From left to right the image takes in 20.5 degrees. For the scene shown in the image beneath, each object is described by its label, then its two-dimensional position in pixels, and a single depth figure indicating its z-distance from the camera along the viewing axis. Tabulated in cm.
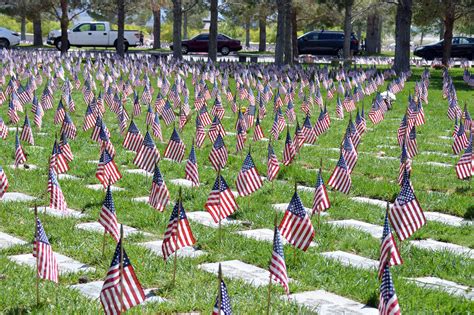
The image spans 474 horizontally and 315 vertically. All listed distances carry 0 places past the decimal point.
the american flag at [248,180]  1275
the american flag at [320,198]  1121
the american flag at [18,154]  1453
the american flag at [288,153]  1573
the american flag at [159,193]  1131
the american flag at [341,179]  1299
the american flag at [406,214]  1006
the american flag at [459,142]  1710
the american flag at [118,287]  729
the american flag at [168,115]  2170
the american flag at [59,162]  1370
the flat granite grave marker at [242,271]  920
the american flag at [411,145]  1686
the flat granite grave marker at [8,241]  1026
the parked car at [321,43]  7702
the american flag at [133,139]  1622
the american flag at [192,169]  1341
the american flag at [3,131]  1824
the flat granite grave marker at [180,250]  1011
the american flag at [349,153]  1486
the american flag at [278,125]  1928
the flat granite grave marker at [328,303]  832
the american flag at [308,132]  1889
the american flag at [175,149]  1559
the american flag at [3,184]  1209
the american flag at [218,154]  1498
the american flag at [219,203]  1092
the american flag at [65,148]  1523
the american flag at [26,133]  1775
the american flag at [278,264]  768
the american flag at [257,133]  1893
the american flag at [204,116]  2061
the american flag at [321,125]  1996
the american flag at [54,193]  1083
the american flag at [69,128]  1881
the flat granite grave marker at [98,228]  1108
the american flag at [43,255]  810
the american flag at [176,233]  903
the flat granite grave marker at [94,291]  843
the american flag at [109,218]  947
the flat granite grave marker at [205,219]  1176
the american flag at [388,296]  674
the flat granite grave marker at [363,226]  1153
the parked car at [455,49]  7287
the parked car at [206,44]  8073
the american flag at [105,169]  1319
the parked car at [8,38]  6935
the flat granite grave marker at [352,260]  994
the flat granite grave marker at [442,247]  1056
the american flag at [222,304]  628
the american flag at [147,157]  1445
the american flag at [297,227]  944
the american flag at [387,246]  829
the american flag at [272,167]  1413
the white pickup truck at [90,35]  7667
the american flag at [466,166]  1478
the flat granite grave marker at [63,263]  934
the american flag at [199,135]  1797
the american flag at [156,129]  1881
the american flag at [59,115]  2135
